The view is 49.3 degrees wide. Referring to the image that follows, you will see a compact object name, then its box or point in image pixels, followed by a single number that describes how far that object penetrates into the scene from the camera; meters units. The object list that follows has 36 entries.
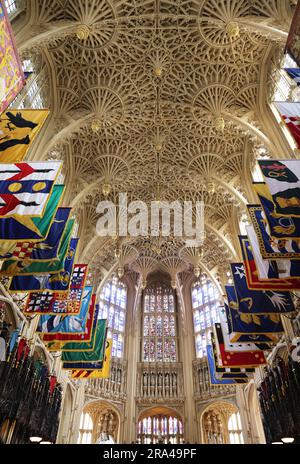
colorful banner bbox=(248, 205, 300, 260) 9.84
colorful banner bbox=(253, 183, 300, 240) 8.88
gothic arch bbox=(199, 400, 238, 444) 26.98
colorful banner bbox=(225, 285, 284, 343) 13.30
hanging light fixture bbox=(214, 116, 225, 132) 18.94
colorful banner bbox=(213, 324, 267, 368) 15.43
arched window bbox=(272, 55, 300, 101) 15.95
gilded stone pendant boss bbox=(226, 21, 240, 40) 15.73
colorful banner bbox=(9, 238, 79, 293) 11.17
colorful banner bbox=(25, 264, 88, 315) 12.98
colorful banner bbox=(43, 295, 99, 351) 14.99
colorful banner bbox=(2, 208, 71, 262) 10.03
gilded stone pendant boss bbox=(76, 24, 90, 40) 15.87
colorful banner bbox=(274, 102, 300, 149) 9.47
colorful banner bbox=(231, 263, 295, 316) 11.87
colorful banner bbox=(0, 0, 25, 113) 8.77
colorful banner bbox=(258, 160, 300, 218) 9.02
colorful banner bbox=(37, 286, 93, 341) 14.69
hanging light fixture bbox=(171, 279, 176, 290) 32.47
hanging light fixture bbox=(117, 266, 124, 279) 29.03
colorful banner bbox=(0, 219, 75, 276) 10.21
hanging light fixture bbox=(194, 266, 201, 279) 28.73
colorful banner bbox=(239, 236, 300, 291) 10.63
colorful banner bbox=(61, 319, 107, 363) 16.06
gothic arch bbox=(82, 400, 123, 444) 26.97
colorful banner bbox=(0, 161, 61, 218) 8.56
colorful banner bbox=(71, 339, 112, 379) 19.42
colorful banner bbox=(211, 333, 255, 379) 17.33
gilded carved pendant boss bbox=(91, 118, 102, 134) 19.39
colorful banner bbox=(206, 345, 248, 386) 20.03
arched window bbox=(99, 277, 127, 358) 31.26
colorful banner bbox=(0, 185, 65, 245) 8.30
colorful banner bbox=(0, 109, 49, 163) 10.08
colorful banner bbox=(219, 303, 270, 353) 15.23
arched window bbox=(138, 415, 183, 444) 27.68
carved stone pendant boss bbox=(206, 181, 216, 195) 22.43
